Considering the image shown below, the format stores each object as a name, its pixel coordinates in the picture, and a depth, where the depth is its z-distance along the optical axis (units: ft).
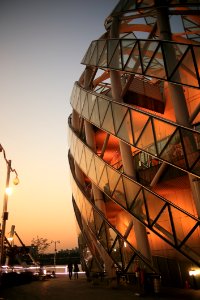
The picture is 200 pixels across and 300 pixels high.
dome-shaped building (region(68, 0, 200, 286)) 37.55
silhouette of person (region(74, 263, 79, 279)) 75.15
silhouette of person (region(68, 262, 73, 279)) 74.38
